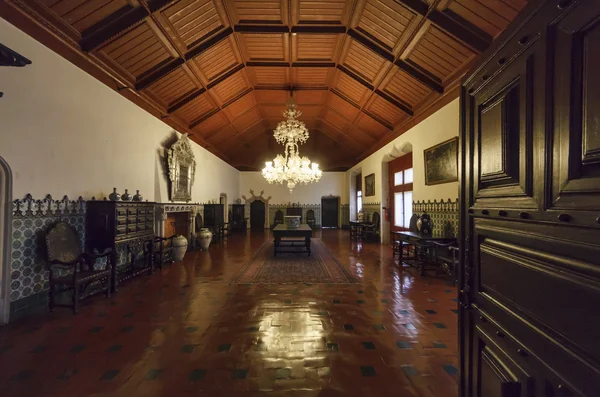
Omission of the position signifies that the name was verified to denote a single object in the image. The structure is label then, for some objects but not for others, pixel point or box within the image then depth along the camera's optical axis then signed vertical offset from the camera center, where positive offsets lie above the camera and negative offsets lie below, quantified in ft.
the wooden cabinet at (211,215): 30.07 -1.11
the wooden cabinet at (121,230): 13.43 -1.32
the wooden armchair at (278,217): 47.81 -2.03
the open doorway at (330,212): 48.52 -1.10
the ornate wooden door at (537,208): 2.41 -0.01
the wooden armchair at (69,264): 10.92 -2.75
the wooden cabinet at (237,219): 42.65 -2.19
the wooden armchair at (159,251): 17.11 -3.25
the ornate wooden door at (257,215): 47.98 -1.69
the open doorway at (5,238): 9.84 -1.24
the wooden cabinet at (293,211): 47.70 -0.93
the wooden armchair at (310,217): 47.42 -2.00
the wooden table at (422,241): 16.17 -2.15
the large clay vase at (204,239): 25.32 -3.20
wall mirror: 21.91 +3.29
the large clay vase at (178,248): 20.44 -3.29
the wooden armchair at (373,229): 31.17 -2.76
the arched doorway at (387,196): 29.99 +1.15
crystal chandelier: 23.52 +3.69
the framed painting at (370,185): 34.27 +2.84
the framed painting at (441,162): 17.22 +3.09
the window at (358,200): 42.52 +0.98
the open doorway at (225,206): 37.63 -0.08
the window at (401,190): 26.08 +1.68
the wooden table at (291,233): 21.76 -2.21
